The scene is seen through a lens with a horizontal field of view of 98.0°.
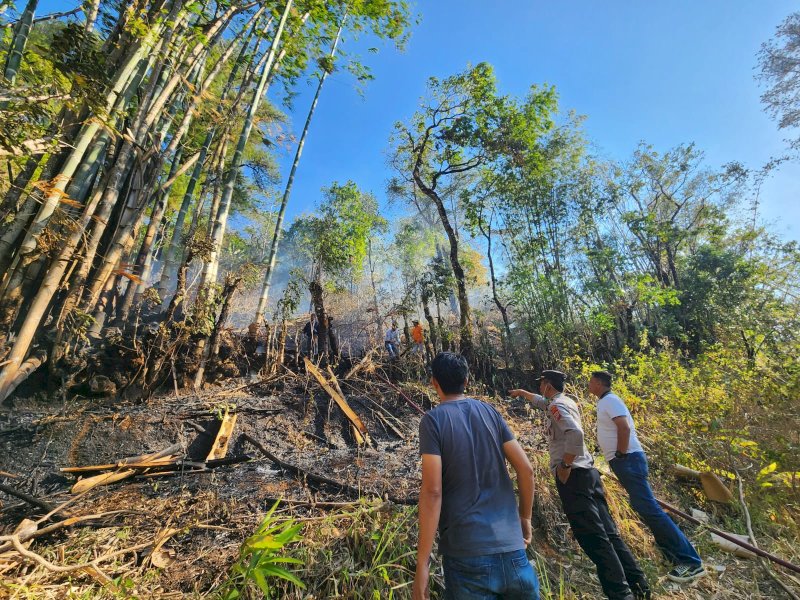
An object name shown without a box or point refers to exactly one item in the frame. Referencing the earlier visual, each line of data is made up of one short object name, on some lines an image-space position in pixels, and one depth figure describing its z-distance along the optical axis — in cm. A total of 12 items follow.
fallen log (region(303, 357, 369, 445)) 491
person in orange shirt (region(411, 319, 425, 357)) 849
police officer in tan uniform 229
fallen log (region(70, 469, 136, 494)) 283
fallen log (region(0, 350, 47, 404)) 379
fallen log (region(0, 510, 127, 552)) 211
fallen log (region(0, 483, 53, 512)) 227
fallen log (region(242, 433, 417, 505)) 316
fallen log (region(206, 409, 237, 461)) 378
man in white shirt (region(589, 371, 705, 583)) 270
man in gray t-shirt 141
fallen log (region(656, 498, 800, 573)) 246
